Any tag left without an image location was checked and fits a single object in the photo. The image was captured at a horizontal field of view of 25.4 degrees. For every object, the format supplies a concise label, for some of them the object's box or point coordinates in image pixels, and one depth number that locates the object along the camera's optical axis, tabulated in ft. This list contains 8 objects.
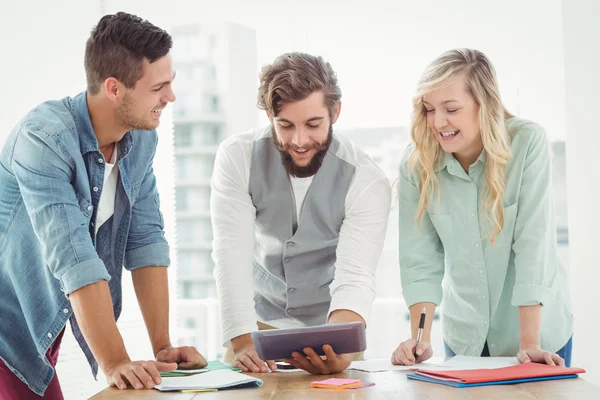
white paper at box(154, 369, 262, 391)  7.66
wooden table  7.39
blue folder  7.64
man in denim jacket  7.75
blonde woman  8.48
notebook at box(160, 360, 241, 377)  8.15
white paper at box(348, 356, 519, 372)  8.07
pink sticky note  7.72
